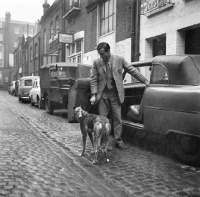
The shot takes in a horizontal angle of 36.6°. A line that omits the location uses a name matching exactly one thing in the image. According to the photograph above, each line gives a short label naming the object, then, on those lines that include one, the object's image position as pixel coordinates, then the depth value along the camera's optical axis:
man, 5.46
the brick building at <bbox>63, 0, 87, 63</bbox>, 19.42
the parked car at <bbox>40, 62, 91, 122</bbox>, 11.16
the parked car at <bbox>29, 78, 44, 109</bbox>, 15.70
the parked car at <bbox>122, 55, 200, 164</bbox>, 4.24
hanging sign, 20.42
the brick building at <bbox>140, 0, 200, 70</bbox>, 9.84
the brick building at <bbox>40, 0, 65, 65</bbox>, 24.62
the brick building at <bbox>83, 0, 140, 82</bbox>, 13.00
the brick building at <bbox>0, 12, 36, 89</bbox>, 66.88
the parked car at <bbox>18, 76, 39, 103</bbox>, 20.67
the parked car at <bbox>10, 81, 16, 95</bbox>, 34.44
